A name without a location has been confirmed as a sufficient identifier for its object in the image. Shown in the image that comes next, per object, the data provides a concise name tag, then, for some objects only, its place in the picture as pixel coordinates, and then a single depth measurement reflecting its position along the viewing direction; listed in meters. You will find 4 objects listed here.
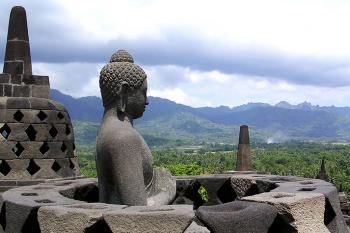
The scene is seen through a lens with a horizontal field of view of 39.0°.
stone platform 3.12
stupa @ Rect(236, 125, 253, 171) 14.21
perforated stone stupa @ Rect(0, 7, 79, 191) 8.19
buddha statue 4.04
